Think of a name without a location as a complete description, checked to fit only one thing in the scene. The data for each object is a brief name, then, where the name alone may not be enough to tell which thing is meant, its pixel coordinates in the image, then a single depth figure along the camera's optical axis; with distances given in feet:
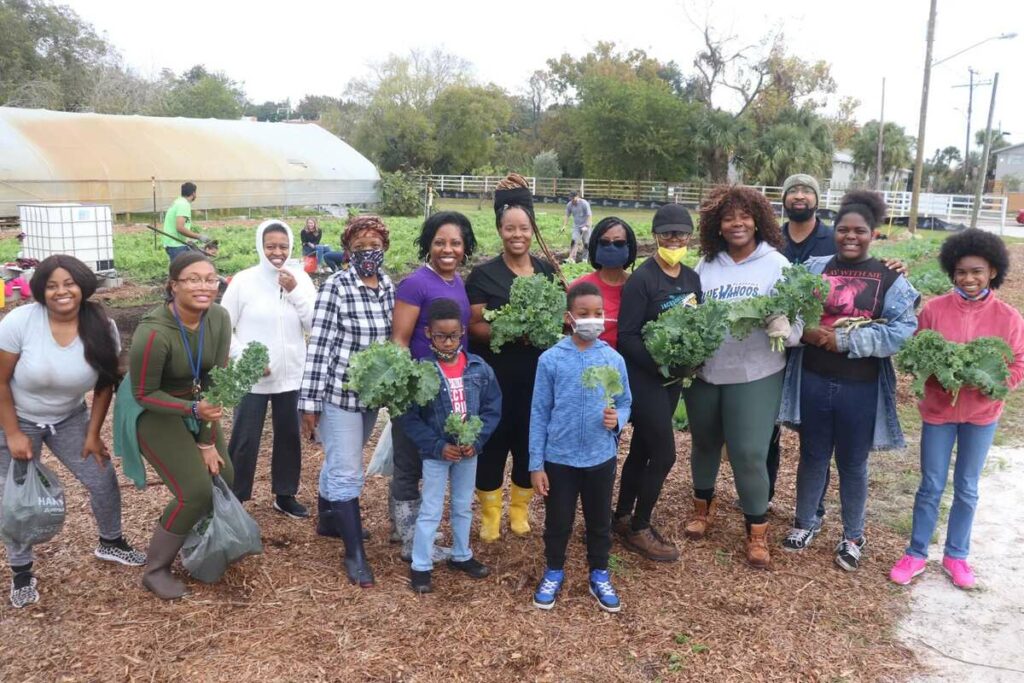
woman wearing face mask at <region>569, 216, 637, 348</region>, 14.53
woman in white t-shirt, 12.70
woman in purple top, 13.82
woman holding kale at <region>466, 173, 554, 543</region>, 14.58
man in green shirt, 39.60
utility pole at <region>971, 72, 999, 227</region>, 89.20
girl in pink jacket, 13.82
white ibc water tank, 45.83
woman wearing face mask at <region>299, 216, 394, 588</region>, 13.79
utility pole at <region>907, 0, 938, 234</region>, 81.66
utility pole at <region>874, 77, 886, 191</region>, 148.33
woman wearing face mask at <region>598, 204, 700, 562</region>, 14.07
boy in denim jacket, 13.24
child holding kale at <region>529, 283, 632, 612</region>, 13.02
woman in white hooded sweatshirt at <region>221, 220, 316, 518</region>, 15.74
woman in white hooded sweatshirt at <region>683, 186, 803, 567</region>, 14.40
